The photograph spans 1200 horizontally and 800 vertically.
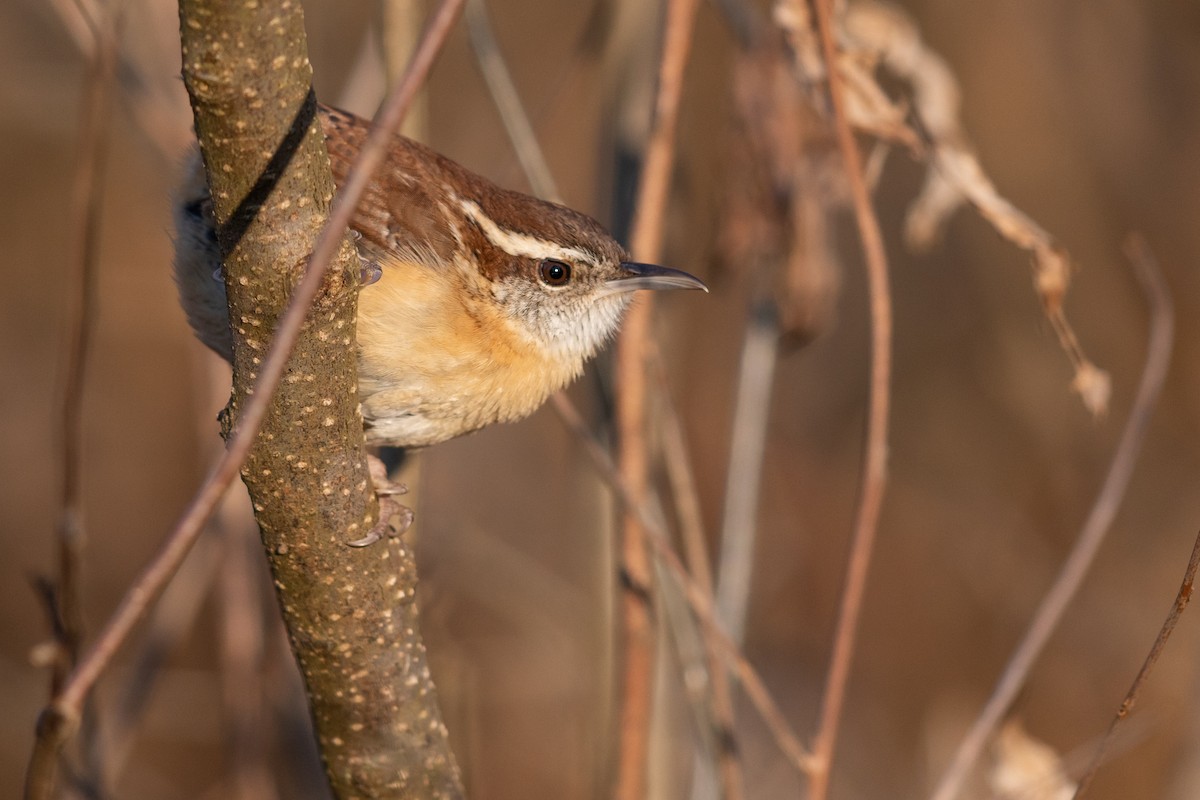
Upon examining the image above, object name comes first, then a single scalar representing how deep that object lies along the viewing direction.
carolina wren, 5.11
